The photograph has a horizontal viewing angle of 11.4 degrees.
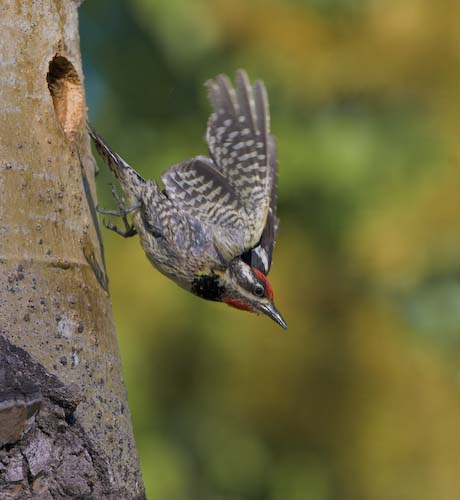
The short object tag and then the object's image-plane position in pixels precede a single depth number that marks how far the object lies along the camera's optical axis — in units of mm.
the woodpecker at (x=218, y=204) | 10320
